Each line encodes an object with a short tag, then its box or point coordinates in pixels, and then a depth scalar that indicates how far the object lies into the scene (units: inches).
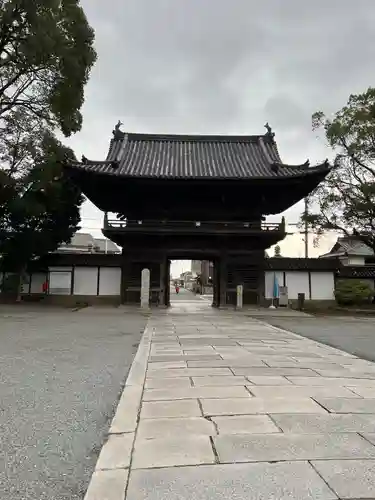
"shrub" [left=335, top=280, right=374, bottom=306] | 905.5
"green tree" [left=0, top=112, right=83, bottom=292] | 794.2
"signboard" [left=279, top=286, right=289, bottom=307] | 900.5
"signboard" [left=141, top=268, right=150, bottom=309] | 762.2
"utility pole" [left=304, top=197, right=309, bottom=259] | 902.9
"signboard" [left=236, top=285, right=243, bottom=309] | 817.3
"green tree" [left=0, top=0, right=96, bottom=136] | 607.5
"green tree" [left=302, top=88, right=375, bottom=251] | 836.6
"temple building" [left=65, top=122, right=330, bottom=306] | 792.9
